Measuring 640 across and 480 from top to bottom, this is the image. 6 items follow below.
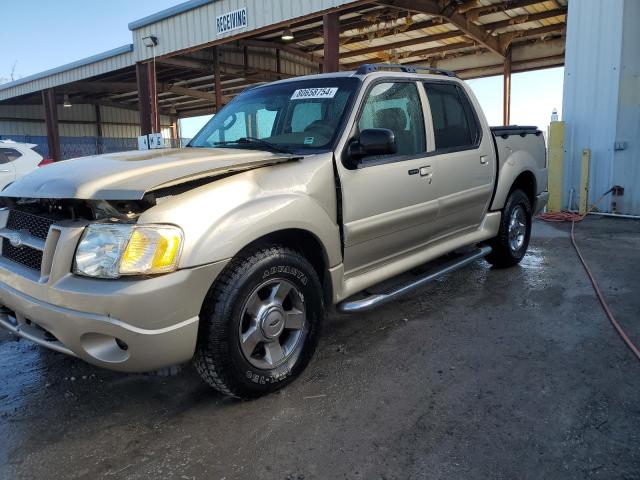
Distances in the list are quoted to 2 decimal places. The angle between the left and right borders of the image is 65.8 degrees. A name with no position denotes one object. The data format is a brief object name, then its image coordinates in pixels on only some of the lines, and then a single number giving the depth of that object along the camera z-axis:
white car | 9.78
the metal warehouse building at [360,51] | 8.23
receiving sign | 12.04
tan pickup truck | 2.21
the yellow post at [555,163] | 8.62
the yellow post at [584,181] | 8.32
